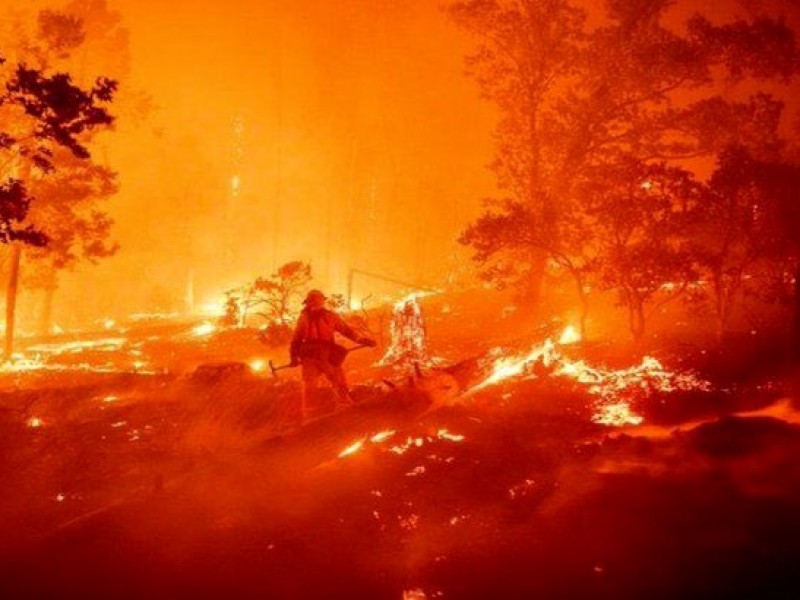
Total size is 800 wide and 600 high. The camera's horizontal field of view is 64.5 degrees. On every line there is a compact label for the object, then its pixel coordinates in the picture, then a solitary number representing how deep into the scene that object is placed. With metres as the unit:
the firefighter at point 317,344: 10.27
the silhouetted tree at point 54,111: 8.68
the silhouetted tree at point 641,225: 14.33
